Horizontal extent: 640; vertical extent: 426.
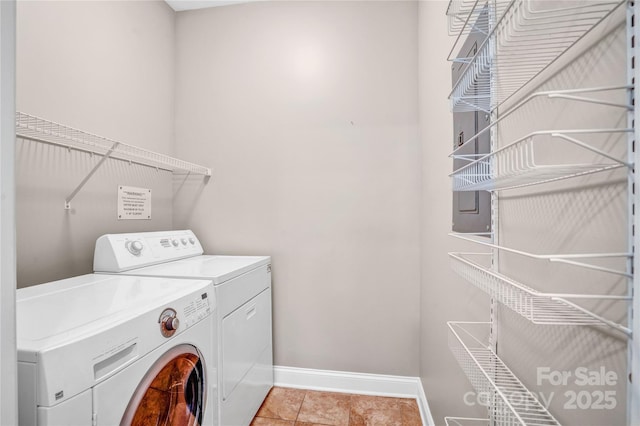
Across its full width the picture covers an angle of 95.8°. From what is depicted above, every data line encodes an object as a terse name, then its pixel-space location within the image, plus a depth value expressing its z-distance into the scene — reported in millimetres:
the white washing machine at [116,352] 646
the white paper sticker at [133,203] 1773
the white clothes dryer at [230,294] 1352
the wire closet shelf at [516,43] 518
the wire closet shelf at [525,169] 450
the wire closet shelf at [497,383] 613
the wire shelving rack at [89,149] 1241
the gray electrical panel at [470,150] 929
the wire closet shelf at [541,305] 442
